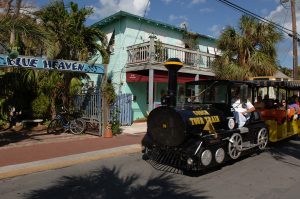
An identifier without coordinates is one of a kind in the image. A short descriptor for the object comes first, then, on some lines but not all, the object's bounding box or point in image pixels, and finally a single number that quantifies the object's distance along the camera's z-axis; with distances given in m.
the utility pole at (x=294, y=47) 20.88
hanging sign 10.59
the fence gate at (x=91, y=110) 13.38
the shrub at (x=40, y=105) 15.45
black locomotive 7.51
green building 17.77
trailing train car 10.88
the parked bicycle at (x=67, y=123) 13.70
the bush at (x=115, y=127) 13.73
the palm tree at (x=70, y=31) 13.85
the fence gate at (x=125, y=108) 16.61
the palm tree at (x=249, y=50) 17.34
